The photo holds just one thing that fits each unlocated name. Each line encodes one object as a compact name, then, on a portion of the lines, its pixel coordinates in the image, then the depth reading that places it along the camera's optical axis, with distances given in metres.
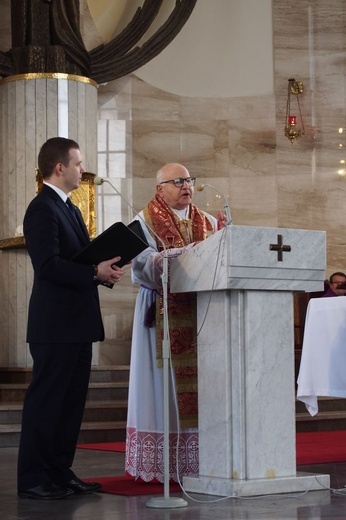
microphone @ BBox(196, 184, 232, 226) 7.28
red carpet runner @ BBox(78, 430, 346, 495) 7.74
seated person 15.55
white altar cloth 8.63
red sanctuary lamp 18.30
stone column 14.98
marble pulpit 7.14
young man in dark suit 7.33
